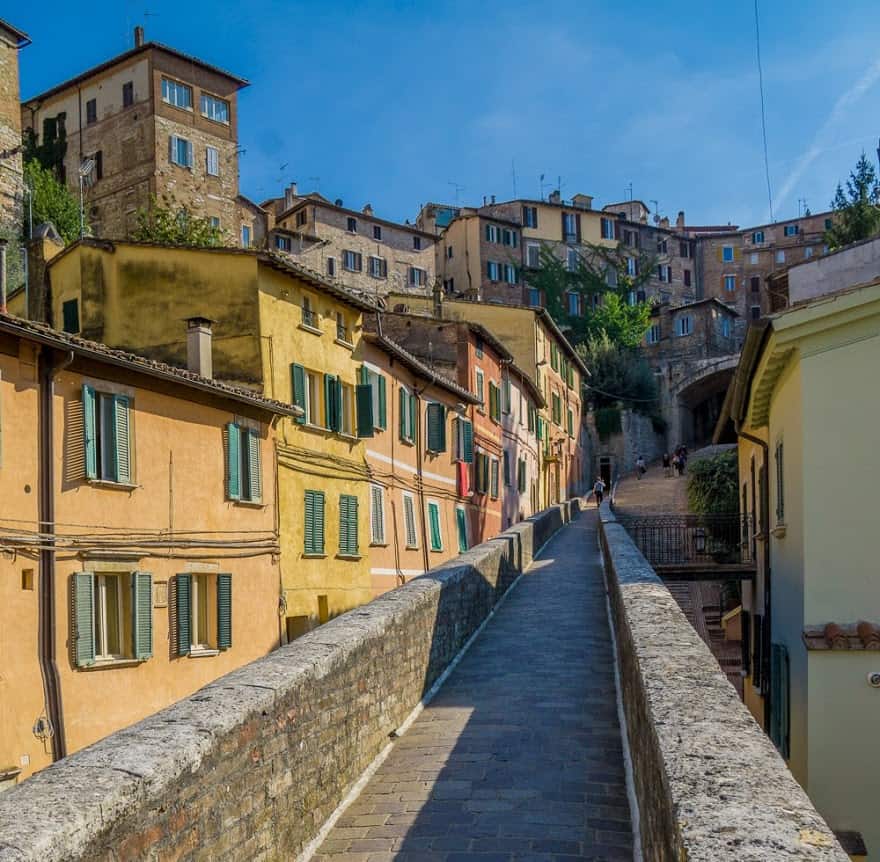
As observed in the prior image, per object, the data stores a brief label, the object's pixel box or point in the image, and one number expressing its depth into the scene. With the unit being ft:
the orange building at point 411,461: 83.97
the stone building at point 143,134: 158.61
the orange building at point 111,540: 44.16
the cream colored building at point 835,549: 35.40
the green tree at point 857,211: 129.50
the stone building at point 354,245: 189.57
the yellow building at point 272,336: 68.95
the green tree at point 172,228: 129.08
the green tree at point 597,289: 225.15
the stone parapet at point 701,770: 11.42
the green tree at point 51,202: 143.23
